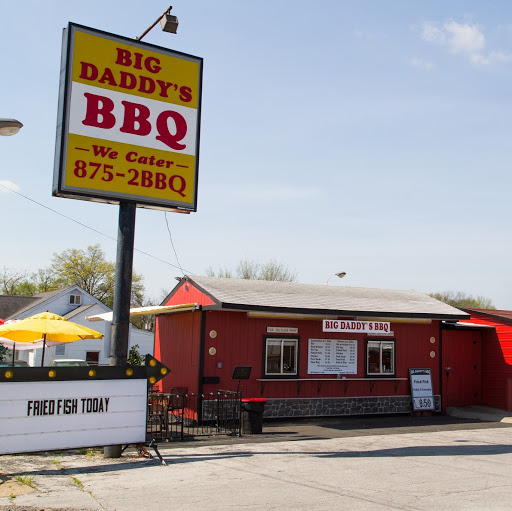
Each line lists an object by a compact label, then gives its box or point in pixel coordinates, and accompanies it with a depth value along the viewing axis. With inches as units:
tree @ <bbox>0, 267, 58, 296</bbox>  2848.9
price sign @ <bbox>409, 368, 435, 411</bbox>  754.2
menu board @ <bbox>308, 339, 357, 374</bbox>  707.4
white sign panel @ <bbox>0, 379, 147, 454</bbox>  374.6
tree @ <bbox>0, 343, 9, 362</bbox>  1113.4
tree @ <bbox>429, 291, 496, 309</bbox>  3204.2
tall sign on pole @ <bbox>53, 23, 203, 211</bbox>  438.0
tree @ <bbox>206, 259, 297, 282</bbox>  2089.1
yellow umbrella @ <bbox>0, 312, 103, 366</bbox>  546.6
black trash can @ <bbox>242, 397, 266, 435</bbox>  564.1
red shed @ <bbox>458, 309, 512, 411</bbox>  794.2
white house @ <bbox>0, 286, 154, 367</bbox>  1603.1
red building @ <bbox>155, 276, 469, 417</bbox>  658.8
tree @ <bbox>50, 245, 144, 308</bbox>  2817.4
